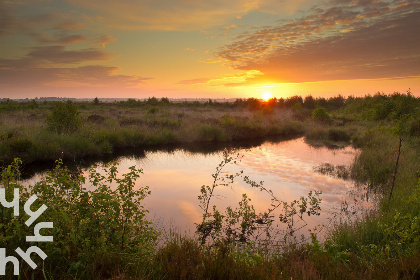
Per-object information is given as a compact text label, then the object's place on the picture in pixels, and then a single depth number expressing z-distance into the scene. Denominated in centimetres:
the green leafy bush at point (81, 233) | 393
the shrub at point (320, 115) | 3619
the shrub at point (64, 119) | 1888
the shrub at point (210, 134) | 2453
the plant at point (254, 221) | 778
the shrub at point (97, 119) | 2683
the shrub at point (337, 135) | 2631
